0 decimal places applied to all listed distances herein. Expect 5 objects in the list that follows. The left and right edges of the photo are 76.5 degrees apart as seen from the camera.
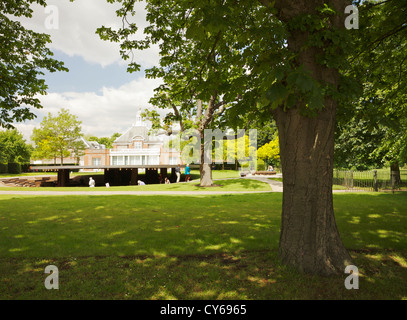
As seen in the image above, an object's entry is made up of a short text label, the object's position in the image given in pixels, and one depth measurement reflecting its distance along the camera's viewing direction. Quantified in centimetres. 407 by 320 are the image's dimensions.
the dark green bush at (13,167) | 4678
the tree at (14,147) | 5256
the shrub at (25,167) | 5452
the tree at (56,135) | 4331
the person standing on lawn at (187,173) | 2880
